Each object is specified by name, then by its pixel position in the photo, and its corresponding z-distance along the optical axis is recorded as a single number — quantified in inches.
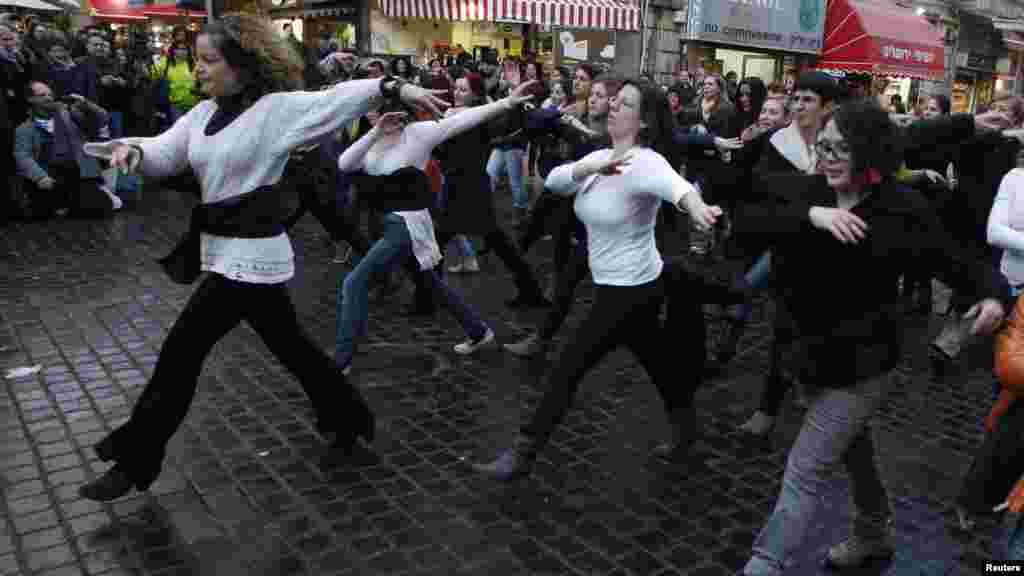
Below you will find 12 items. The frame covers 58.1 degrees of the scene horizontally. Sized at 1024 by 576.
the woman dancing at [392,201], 219.5
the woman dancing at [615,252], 163.9
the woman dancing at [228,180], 149.2
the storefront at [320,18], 746.8
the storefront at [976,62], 1154.7
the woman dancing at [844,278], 120.3
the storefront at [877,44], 869.2
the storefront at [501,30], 639.1
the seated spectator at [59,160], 410.0
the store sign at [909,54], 873.5
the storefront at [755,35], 768.9
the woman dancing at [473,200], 298.8
